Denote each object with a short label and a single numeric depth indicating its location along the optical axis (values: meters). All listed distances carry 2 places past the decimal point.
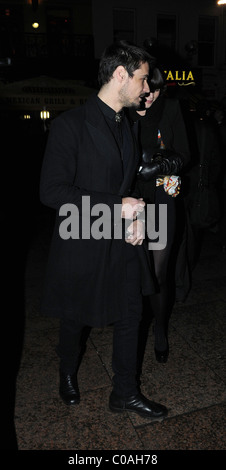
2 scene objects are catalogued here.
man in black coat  2.04
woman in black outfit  2.60
